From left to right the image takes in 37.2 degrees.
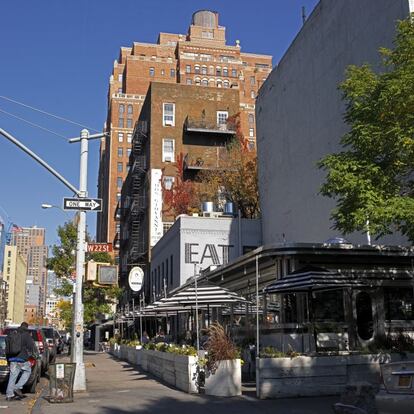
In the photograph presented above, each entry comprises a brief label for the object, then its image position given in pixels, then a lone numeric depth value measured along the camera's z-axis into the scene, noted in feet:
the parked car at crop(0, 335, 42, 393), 56.49
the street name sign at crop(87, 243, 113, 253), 60.13
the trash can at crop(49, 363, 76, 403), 47.75
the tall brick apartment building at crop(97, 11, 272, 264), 358.02
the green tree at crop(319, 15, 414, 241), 43.37
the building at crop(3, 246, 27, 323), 540.11
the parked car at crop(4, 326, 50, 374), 75.13
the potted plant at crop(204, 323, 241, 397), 47.73
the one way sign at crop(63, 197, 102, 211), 56.13
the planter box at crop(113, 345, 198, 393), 50.98
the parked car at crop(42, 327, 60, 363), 98.17
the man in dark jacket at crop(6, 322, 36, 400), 50.01
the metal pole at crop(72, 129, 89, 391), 54.39
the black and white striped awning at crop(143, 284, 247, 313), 63.25
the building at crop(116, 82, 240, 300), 180.14
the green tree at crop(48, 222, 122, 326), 164.35
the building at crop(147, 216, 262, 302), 133.49
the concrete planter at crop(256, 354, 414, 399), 45.73
